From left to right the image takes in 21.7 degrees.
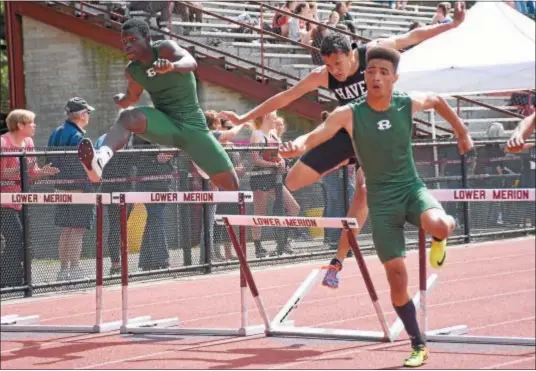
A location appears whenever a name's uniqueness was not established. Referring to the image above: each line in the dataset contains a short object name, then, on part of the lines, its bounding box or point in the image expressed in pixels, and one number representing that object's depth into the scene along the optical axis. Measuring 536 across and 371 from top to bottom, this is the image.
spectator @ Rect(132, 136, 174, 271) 15.50
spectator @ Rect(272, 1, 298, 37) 20.46
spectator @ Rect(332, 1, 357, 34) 21.86
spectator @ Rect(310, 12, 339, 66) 20.47
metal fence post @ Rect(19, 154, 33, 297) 14.31
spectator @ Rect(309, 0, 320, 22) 21.06
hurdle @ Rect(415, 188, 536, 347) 9.88
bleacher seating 20.94
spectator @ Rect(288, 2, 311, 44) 20.75
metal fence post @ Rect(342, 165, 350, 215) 17.83
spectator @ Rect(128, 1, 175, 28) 19.06
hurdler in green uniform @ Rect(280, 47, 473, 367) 8.75
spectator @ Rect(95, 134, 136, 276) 15.10
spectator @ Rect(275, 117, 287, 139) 15.16
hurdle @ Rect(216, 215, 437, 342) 10.36
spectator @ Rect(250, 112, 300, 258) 16.27
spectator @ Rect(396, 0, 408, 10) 25.25
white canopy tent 17.98
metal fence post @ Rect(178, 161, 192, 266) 16.09
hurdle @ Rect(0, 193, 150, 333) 11.61
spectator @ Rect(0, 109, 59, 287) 14.28
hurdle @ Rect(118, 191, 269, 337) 11.23
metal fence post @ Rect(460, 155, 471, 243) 19.91
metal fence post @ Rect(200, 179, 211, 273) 16.23
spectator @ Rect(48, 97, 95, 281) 14.56
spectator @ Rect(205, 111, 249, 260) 16.02
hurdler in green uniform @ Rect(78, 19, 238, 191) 9.42
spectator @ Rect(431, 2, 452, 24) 20.91
